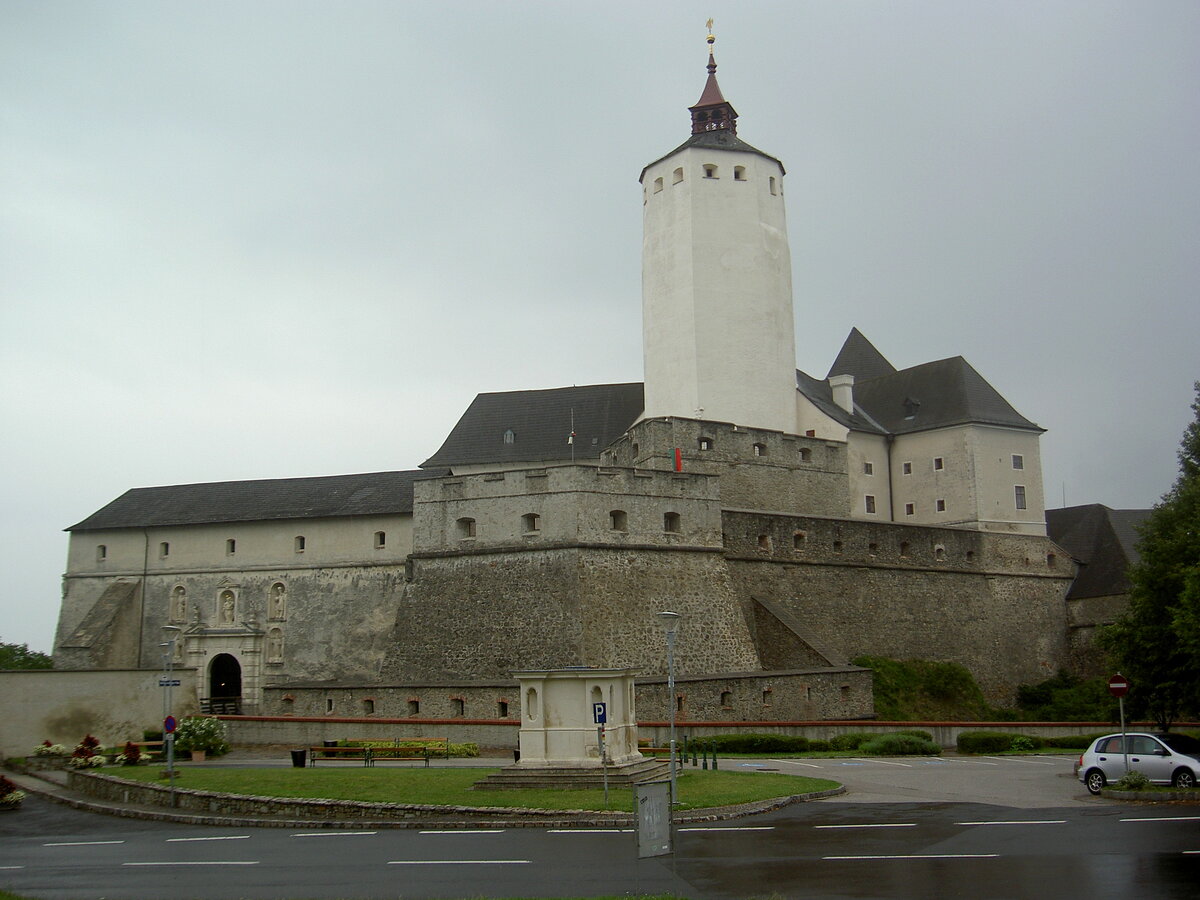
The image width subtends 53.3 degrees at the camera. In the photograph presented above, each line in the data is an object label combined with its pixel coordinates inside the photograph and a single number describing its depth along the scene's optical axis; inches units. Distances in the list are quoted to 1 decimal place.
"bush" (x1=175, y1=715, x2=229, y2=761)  1128.2
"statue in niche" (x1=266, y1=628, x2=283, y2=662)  1688.0
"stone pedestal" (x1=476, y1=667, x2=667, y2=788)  813.9
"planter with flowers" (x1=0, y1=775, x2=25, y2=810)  876.0
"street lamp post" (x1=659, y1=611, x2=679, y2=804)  733.9
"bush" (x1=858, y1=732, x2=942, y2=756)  1105.4
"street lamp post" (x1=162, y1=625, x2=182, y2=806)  871.6
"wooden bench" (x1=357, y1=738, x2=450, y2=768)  1056.2
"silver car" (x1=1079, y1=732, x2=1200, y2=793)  765.9
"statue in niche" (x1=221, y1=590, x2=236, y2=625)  1727.4
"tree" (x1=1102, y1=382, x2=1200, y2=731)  1061.8
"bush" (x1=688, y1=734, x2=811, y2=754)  1114.7
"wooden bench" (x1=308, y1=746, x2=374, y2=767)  1072.8
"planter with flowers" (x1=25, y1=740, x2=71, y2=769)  1145.4
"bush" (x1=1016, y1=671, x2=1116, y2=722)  1528.1
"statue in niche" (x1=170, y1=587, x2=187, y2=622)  1748.3
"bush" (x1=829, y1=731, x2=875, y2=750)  1167.6
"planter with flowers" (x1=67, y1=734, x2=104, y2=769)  1032.8
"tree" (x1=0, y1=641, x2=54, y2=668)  2138.3
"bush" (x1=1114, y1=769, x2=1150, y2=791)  757.9
